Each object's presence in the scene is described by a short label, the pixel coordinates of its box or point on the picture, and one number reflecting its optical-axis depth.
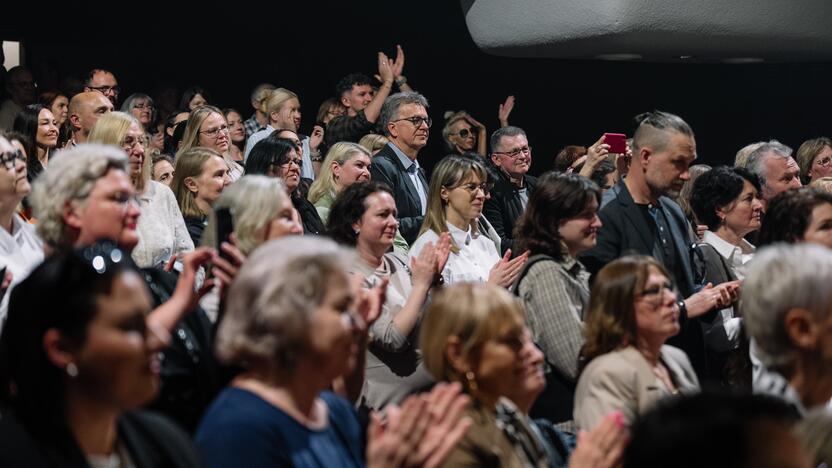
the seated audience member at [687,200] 6.02
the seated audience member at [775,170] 6.34
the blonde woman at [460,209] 5.25
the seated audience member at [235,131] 7.73
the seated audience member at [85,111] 6.37
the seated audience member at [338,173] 5.97
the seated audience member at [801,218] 4.30
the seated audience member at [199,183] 5.22
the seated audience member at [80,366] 2.12
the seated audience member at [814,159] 7.45
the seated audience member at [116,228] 3.08
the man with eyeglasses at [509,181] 6.68
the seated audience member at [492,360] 2.82
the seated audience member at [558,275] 4.01
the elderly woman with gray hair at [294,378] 2.30
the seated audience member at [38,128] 6.00
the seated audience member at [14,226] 3.77
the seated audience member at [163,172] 6.07
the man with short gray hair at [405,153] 6.24
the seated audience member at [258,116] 8.23
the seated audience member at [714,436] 1.72
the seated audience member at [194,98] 8.20
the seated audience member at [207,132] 6.34
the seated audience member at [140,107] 7.54
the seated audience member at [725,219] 5.08
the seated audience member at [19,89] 7.87
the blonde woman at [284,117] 7.66
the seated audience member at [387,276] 4.14
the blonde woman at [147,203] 4.85
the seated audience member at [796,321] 2.85
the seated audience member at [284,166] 5.54
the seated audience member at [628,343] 3.49
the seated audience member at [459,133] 8.23
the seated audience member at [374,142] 7.00
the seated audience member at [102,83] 7.74
